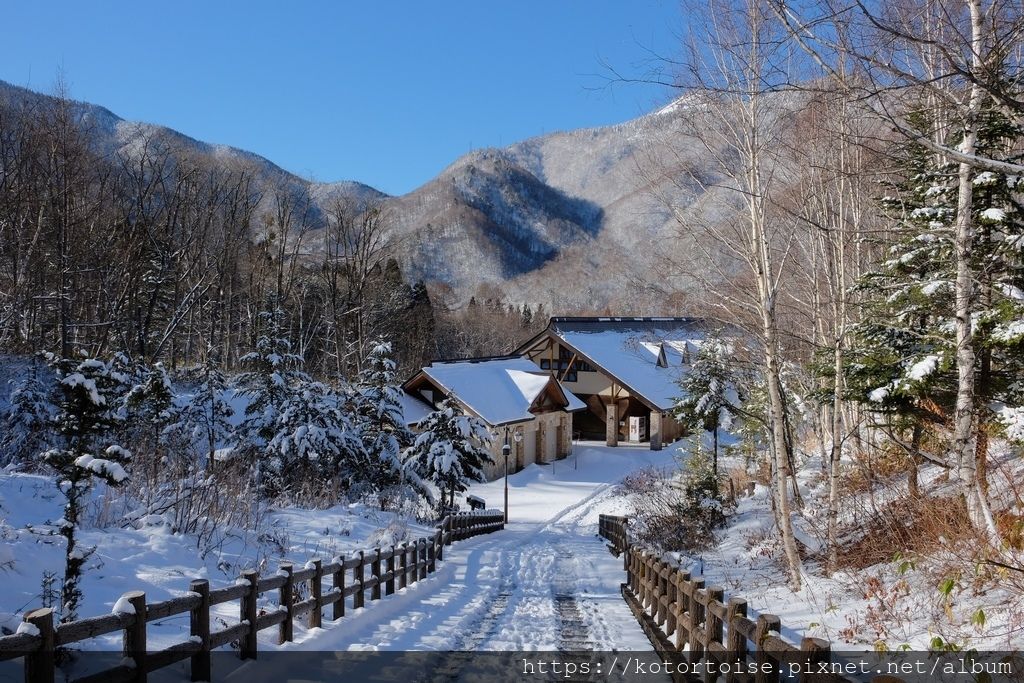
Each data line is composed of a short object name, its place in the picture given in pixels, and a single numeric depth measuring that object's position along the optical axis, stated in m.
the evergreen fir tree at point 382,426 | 19.36
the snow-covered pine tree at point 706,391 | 22.45
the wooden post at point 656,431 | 42.12
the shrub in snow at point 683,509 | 14.09
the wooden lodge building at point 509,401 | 34.47
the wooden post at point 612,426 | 43.69
